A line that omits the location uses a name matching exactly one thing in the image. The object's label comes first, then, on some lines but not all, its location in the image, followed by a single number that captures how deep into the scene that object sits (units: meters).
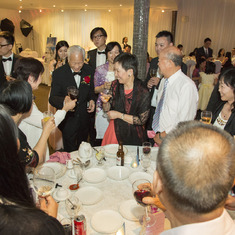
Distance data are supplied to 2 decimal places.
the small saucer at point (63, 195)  1.66
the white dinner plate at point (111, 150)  2.29
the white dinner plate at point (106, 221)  1.44
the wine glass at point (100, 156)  2.18
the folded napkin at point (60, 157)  2.15
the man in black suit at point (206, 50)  9.96
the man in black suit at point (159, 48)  3.47
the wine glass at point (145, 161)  2.04
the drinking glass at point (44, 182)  1.41
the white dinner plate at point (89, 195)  1.66
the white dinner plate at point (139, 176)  1.94
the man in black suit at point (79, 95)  3.23
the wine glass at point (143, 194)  1.35
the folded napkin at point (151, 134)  2.98
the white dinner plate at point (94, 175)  1.91
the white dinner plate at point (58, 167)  1.95
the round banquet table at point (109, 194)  1.47
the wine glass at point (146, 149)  2.07
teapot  2.17
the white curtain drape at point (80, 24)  14.81
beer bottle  2.13
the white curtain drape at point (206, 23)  11.88
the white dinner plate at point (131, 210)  1.52
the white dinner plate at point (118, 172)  1.96
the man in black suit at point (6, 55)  3.90
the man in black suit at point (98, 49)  4.34
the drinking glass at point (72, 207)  1.47
